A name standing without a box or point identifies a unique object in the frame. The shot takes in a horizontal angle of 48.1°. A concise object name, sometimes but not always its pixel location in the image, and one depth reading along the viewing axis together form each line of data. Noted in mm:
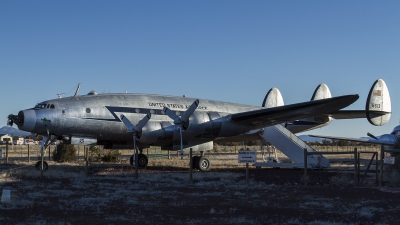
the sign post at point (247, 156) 14820
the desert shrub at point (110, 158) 30844
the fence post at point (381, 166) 13588
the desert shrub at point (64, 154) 29953
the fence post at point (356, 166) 13875
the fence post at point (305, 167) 14233
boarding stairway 21766
